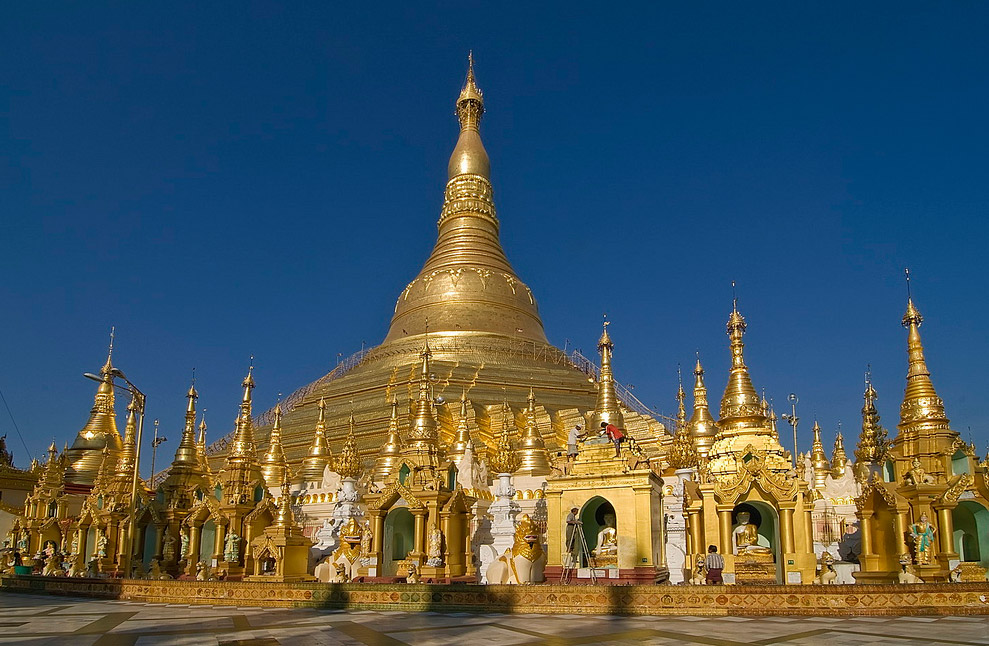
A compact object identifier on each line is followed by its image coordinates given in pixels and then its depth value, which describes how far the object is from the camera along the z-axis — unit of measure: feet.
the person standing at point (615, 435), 71.54
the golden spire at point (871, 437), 96.22
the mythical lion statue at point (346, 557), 77.00
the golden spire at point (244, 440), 96.12
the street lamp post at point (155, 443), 91.31
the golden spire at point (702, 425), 100.53
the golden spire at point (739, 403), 88.69
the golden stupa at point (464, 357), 130.93
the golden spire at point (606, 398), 95.25
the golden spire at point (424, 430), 89.30
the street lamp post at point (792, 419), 136.58
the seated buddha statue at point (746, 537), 70.64
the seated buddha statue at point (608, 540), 68.69
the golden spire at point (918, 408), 79.15
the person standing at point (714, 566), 62.69
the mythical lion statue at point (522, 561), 64.95
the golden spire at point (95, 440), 140.67
